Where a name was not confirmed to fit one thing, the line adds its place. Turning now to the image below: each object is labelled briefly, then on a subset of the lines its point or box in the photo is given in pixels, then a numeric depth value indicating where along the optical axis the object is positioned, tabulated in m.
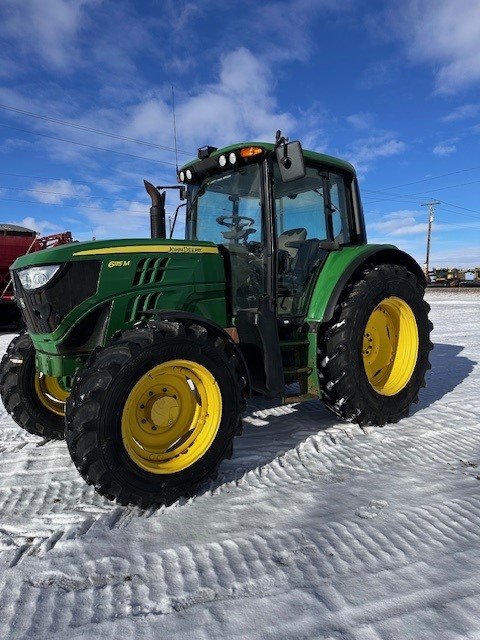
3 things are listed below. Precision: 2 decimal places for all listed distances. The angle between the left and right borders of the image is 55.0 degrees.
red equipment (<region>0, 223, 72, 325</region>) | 10.26
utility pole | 42.81
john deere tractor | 2.39
